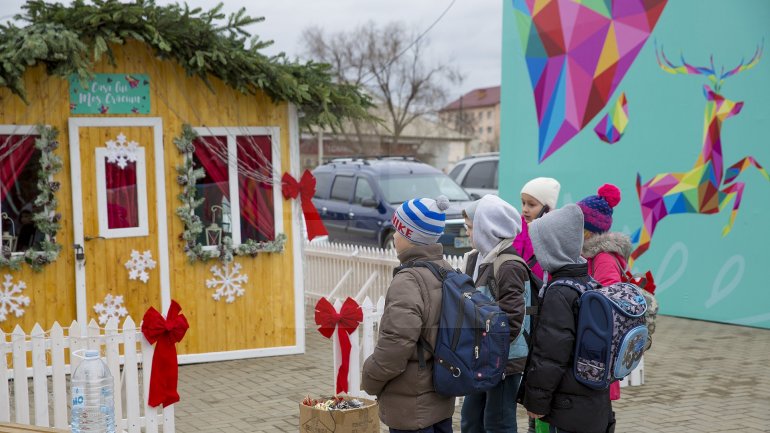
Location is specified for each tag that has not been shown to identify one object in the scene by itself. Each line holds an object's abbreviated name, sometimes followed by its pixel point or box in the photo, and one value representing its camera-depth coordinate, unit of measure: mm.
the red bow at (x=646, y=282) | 6844
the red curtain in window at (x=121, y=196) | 8234
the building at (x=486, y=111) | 81938
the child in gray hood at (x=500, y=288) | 4938
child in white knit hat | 6145
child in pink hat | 5469
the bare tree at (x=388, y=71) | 45469
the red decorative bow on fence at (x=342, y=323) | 6340
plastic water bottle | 3840
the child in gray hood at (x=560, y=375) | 4113
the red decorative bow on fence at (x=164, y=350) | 5832
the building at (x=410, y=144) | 46716
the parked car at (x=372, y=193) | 14297
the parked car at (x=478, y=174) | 16938
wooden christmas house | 7816
